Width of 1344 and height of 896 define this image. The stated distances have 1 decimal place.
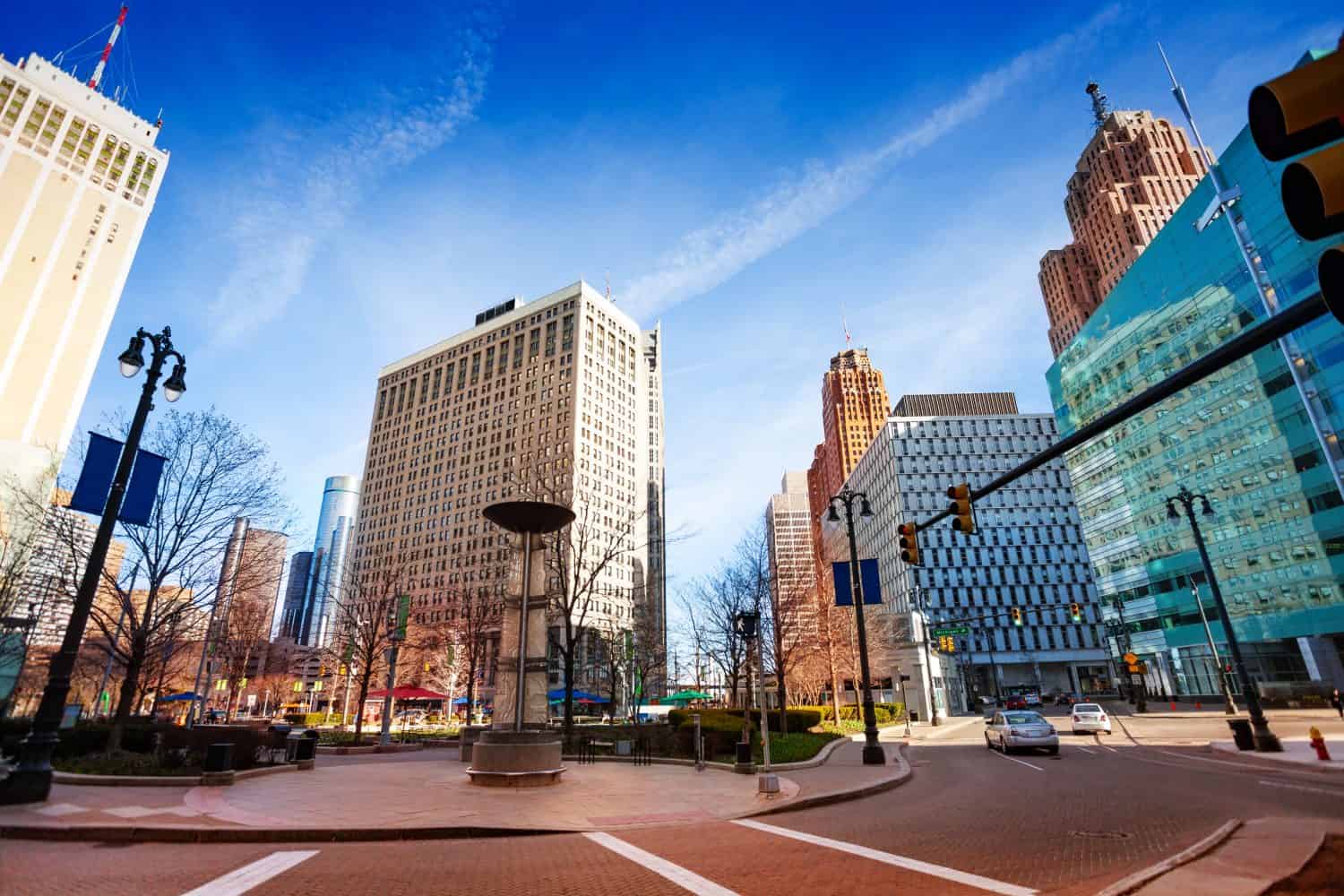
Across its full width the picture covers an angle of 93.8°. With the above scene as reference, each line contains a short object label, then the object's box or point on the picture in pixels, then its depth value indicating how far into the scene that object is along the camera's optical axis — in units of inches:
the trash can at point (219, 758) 599.8
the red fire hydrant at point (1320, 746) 666.8
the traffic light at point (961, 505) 480.6
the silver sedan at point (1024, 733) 927.7
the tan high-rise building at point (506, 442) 4884.4
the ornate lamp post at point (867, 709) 783.1
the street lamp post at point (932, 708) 1833.2
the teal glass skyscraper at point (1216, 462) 2229.3
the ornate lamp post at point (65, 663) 461.1
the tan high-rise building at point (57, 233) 2829.7
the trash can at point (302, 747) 788.6
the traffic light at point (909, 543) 568.1
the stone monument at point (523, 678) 615.2
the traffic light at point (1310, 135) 110.2
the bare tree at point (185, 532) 900.0
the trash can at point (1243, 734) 815.7
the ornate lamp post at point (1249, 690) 795.4
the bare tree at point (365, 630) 1387.8
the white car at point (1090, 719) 1268.5
